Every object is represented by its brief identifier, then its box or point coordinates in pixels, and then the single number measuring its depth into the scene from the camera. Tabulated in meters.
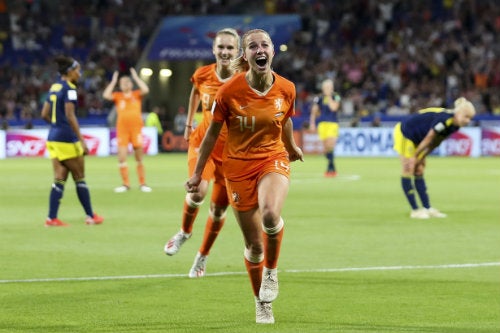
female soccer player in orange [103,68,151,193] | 23.30
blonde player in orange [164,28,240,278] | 10.91
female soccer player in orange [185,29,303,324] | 8.21
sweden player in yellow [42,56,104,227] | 15.55
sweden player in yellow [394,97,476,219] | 16.39
